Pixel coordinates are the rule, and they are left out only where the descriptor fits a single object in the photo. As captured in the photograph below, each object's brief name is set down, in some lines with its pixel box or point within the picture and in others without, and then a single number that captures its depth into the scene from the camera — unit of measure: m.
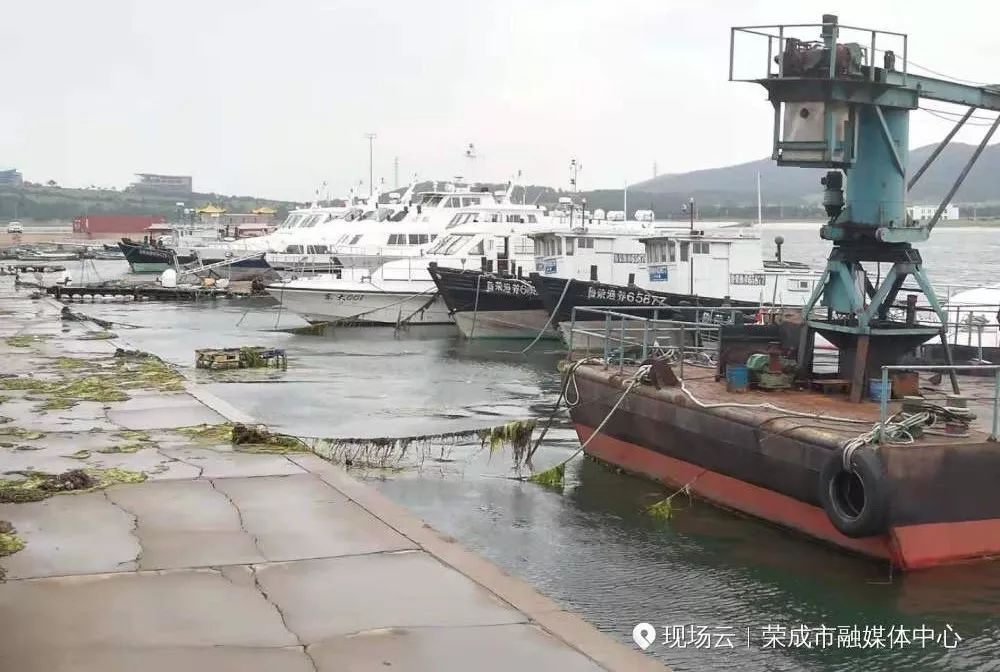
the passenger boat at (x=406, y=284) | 39.88
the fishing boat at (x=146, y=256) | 71.56
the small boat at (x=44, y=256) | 88.29
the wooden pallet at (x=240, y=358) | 25.64
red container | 146.50
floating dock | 47.03
